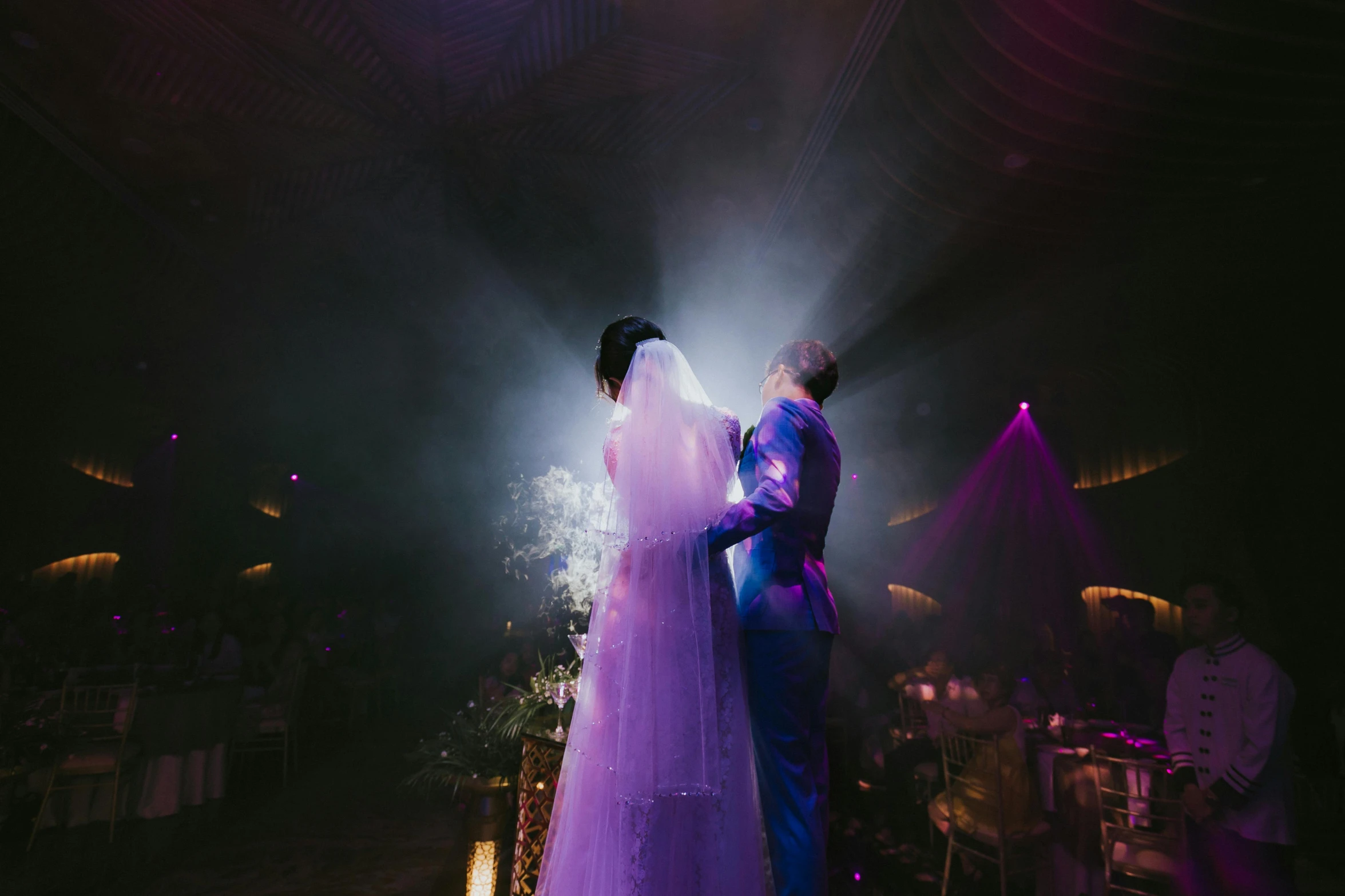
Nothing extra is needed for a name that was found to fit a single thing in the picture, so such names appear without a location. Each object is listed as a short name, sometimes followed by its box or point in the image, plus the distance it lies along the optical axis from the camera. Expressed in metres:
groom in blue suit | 1.65
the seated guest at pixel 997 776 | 3.29
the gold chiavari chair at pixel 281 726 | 5.78
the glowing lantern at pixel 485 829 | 2.80
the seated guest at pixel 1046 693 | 4.24
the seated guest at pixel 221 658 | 6.25
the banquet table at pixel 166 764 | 4.48
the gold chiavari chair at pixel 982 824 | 3.22
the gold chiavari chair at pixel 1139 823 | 2.83
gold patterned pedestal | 2.27
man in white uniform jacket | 2.62
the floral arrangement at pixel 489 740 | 2.77
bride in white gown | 1.56
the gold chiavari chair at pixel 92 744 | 4.28
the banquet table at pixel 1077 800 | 3.04
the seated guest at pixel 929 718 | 3.89
